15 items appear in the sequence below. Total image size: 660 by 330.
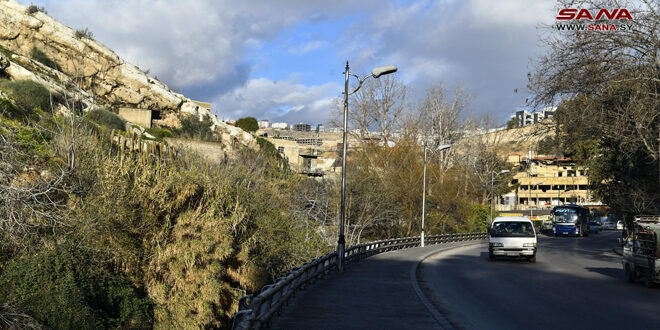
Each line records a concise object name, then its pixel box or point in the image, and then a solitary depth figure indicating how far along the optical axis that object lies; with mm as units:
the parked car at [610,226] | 97700
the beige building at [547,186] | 118250
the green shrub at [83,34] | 66750
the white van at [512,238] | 24594
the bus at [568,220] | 59594
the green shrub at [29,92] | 37938
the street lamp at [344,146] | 19906
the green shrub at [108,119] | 47347
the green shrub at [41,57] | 59550
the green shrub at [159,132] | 57425
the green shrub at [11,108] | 28970
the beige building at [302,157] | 84750
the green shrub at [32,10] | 63819
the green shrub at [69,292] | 12508
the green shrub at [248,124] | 106331
